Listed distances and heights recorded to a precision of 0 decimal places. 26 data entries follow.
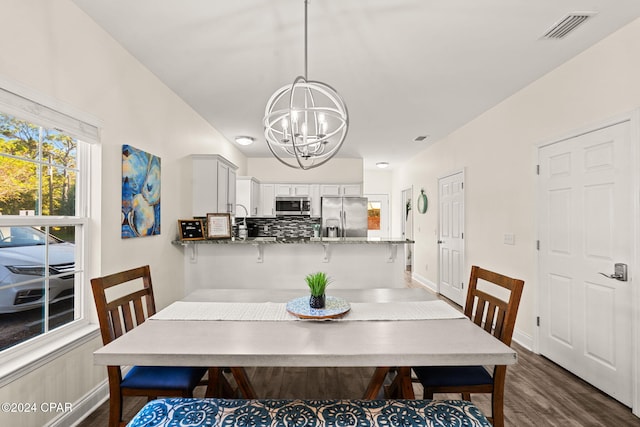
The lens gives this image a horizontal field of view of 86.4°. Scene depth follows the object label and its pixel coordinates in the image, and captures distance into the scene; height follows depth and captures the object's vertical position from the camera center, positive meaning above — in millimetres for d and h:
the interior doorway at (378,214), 8953 +101
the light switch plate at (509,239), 3547 -224
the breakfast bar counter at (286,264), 3719 -507
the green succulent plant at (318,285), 1824 -359
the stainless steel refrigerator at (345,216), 6461 +36
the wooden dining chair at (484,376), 1648 -790
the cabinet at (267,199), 6844 +384
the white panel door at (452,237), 4785 -298
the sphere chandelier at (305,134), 1798 +516
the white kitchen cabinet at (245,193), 6016 +448
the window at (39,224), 1721 -31
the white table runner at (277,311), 1803 -523
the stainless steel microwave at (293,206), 6684 +239
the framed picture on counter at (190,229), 3504 -113
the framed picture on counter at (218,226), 3697 -85
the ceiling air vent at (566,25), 2148 +1278
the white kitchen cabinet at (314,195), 6812 +460
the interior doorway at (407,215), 7457 +62
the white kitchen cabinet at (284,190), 6863 +566
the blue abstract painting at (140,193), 2594 +209
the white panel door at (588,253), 2330 -281
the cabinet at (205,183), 4004 +418
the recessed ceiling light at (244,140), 5258 +1224
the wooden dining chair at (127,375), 1604 -771
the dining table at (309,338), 1335 -530
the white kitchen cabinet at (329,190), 6816 +560
